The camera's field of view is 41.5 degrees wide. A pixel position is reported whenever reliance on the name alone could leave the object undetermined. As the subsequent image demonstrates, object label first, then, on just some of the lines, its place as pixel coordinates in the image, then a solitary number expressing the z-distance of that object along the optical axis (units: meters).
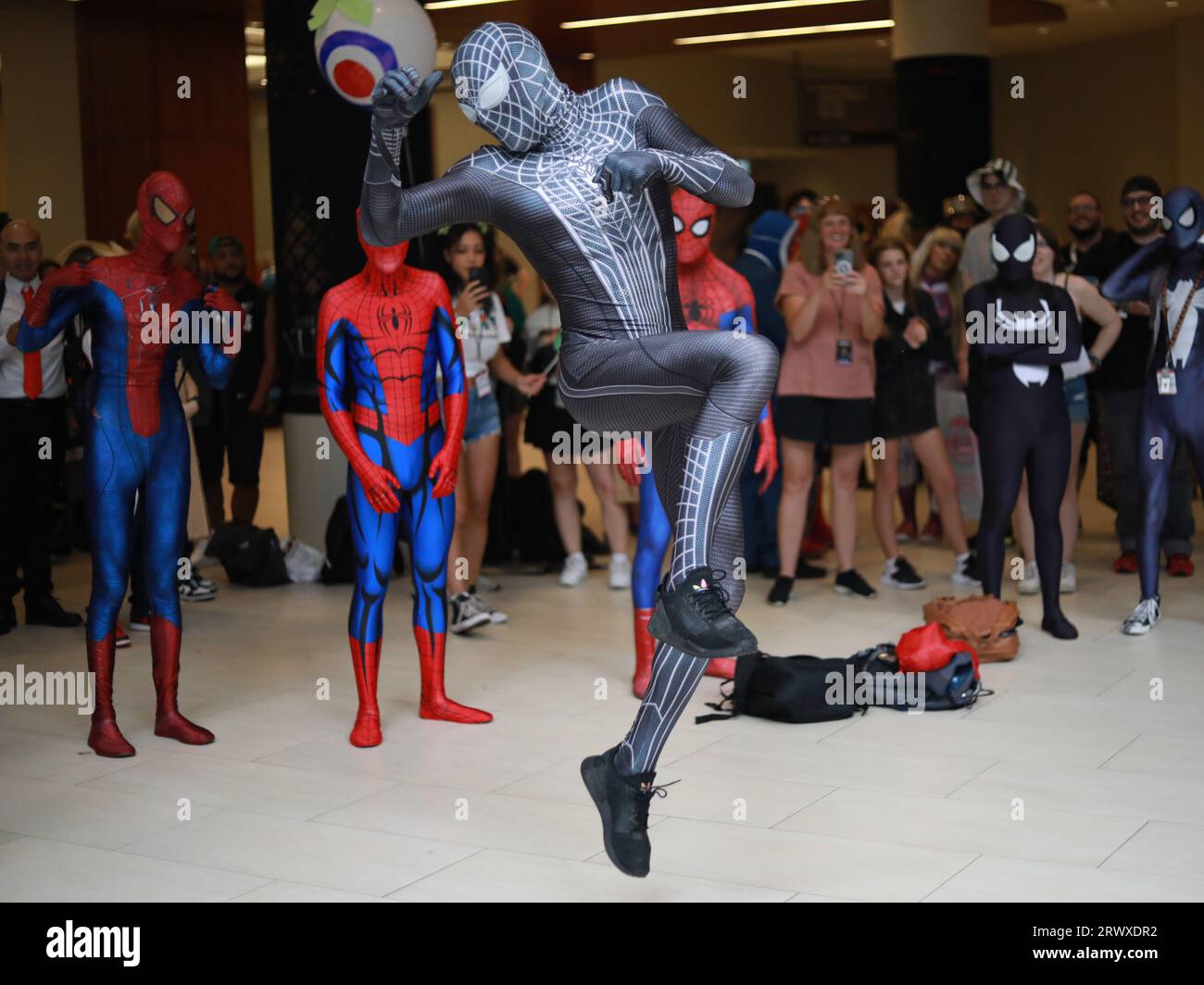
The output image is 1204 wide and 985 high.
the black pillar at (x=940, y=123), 12.52
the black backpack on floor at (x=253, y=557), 8.15
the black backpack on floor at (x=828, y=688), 5.32
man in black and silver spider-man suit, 3.17
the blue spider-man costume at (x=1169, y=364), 6.32
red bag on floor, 5.47
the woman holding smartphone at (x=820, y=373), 7.15
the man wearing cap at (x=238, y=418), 8.73
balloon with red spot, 6.80
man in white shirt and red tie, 6.90
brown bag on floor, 6.07
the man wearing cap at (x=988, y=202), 7.86
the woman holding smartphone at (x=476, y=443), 6.98
